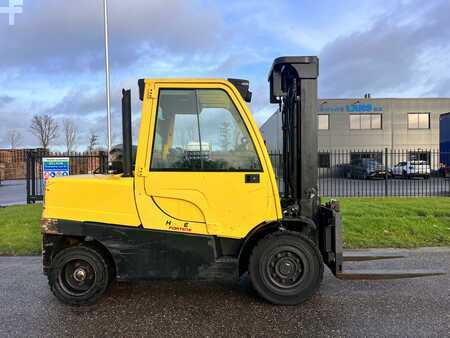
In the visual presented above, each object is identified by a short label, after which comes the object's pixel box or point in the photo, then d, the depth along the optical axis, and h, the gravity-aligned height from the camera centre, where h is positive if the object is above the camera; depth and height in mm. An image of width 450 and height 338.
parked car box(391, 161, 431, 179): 27844 -683
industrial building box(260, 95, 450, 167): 40906 +3556
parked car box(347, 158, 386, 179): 27562 -603
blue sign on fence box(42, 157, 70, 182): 13026 -23
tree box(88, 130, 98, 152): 46597 +2583
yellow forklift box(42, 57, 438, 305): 4582 -471
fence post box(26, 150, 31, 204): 14413 -237
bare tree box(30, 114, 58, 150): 51875 +4414
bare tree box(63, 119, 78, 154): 54094 +2980
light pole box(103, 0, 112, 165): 14955 +3946
